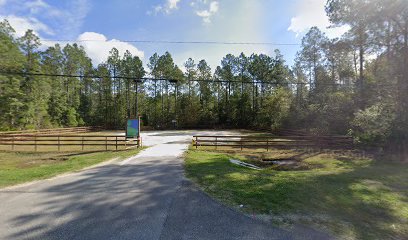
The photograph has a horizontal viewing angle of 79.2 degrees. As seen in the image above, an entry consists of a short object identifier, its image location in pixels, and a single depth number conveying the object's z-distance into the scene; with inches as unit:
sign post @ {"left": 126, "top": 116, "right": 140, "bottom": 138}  620.1
